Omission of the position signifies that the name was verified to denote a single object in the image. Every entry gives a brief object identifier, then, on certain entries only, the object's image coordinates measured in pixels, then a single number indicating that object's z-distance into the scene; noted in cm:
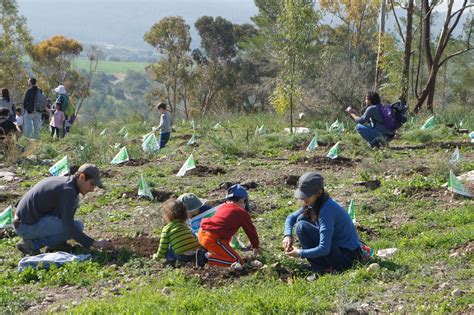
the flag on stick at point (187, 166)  1070
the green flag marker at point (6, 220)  756
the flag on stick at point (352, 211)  730
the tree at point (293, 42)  1797
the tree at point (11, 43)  3350
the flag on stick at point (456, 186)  784
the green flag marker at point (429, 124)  1554
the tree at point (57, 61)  4544
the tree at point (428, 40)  2209
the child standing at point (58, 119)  1716
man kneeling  636
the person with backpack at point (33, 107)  1633
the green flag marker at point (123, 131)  1929
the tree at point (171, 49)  4528
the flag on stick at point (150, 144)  1372
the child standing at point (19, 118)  1819
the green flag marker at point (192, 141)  1531
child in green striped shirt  623
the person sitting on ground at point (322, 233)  552
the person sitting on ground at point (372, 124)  1260
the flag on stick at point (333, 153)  1184
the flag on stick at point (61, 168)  1000
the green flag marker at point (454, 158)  978
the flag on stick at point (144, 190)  904
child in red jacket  597
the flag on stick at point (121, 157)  1239
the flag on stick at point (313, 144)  1359
